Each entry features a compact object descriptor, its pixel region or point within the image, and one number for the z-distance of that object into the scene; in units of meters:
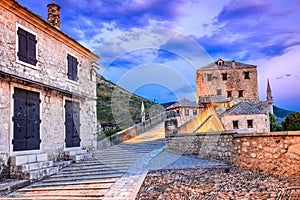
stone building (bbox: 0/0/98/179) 7.57
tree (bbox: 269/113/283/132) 35.03
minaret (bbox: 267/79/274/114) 46.17
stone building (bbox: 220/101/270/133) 27.38
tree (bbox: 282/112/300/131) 30.31
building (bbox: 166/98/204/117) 21.36
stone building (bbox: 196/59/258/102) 41.09
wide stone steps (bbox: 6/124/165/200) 6.02
